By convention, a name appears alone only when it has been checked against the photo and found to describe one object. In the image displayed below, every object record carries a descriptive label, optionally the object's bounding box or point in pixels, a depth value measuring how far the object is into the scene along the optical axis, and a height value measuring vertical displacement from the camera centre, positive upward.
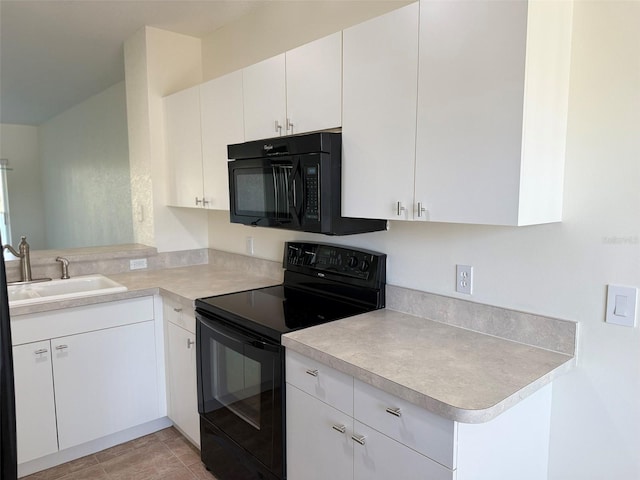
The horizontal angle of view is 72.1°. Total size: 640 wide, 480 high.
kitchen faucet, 2.47 -0.34
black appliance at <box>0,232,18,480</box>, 0.90 -0.41
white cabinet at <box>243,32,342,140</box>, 1.75 +0.48
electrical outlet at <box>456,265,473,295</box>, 1.68 -0.30
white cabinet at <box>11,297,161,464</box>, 2.15 -0.91
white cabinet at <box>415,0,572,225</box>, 1.23 +0.27
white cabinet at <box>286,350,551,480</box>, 1.18 -0.71
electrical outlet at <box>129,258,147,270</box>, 2.95 -0.43
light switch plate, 1.29 -0.31
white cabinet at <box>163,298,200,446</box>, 2.30 -0.93
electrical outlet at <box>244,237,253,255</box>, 2.86 -0.29
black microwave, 1.73 +0.07
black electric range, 1.74 -0.60
